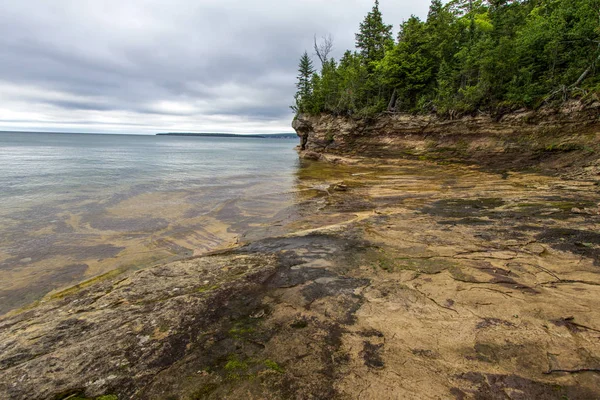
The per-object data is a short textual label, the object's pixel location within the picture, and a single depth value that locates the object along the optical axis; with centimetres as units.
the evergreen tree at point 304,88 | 4593
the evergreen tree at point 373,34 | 4231
